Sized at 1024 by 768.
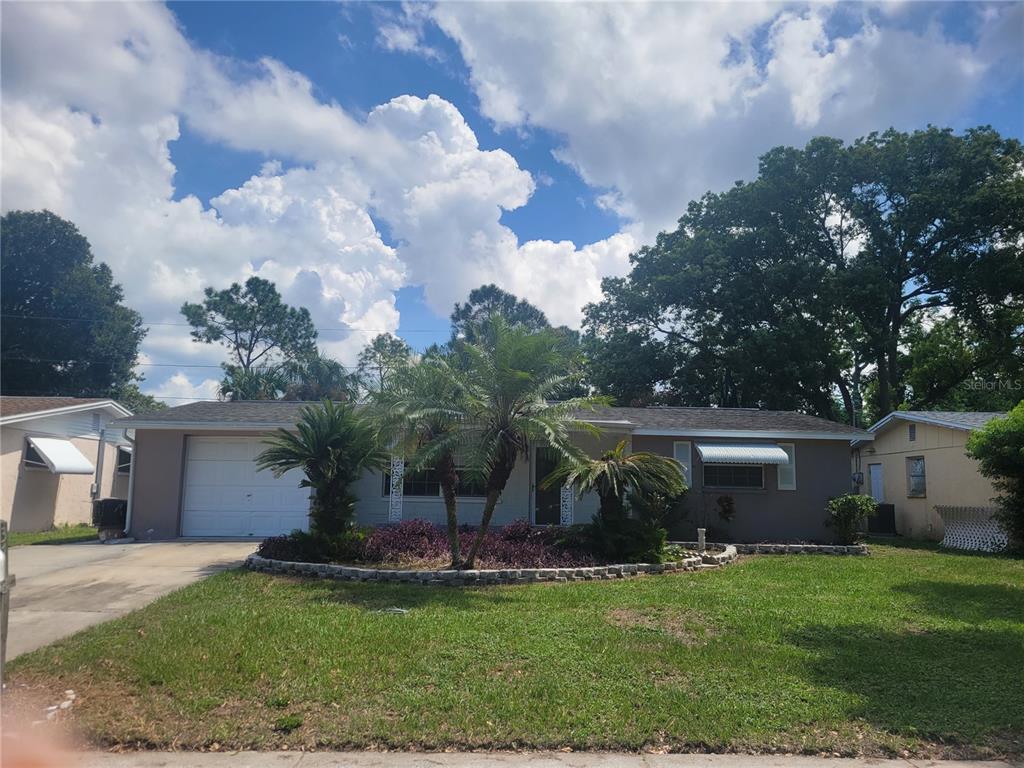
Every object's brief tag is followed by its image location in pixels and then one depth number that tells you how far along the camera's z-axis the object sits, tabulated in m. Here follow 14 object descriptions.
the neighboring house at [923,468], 16.66
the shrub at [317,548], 11.05
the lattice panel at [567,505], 15.06
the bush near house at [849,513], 14.35
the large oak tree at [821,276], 25.84
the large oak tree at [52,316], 32.56
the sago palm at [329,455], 11.09
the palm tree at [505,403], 10.45
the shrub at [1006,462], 12.26
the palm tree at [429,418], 10.54
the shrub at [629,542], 11.49
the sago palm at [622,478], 11.41
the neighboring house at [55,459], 17.05
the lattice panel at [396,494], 14.93
